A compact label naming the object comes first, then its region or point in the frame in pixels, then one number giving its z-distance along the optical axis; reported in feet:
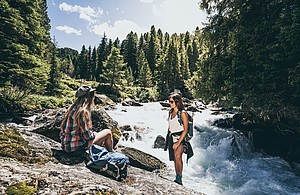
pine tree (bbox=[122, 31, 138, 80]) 241.55
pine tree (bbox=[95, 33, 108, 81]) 217.68
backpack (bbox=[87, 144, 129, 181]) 12.32
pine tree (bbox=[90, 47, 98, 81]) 234.99
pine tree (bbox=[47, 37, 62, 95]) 107.48
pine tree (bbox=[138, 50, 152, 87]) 182.53
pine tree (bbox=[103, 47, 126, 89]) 151.12
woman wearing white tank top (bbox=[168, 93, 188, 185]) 17.20
